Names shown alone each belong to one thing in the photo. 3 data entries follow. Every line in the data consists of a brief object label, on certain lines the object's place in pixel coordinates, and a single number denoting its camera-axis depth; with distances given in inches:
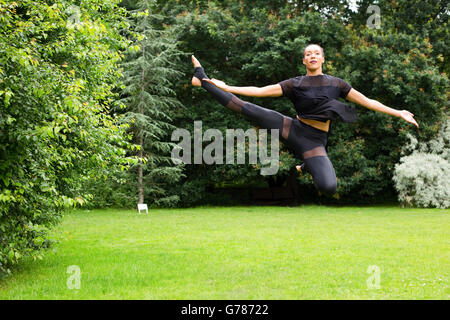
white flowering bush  739.4
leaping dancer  205.9
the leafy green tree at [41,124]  210.7
